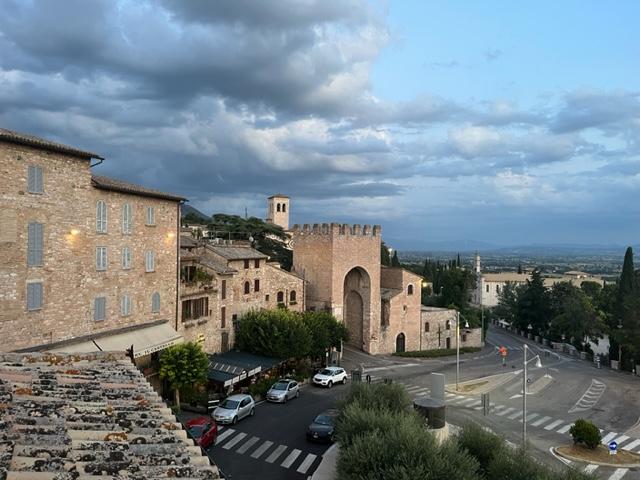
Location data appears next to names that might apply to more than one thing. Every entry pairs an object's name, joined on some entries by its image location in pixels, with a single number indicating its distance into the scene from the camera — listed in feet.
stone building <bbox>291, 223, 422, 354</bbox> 166.81
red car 75.97
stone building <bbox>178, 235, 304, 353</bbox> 114.11
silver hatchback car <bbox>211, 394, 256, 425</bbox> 88.74
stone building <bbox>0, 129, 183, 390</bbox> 69.77
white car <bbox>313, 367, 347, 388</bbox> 122.93
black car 82.43
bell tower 352.49
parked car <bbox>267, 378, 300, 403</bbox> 106.23
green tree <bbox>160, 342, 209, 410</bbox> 91.30
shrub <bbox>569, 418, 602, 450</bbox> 85.51
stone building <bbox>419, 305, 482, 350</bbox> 180.75
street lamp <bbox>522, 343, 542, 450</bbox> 80.03
